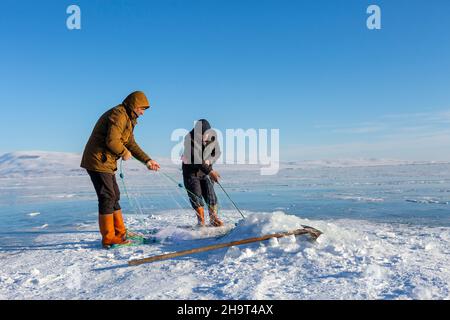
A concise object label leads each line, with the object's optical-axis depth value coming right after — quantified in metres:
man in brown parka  3.96
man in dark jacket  5.21
